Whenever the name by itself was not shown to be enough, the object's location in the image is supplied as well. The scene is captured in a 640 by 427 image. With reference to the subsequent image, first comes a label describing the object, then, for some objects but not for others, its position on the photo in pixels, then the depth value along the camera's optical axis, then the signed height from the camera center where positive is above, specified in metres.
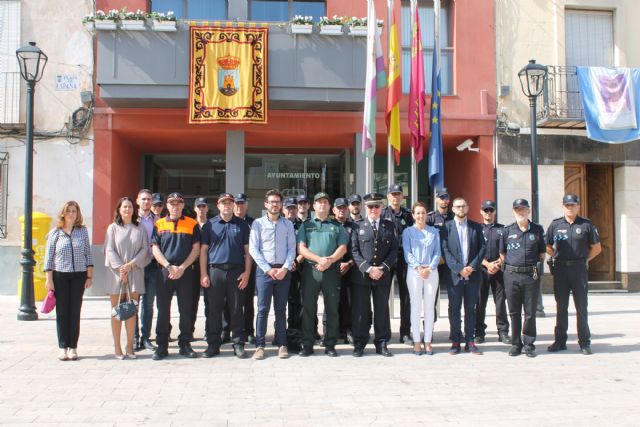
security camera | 13.56 +2.01
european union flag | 10.79 +1.74
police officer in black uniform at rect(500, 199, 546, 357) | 7.19 -0.70
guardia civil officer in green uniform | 7.05 -0.60
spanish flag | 10.38 +2.53
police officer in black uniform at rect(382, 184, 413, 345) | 7.85 -0.56
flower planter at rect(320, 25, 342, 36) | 12.00 +4.34
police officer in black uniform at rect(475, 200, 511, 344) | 7.95 -0.83
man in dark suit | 7.35 -0.57
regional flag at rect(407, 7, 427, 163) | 10.63 +2.60
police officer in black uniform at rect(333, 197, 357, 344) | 7.31 -0.66
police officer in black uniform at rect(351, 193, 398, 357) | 7.11 -0.68
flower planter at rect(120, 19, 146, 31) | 11.70 +4.38
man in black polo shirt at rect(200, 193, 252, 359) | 7.04 -0.62
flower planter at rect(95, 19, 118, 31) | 11.69 +4.38
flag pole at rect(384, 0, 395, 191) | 10.07 +1.43
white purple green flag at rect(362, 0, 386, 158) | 10.18 +2.56
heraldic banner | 11.94 +3.36
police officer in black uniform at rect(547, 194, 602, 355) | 7.45 -0.56
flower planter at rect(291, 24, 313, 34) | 11.97 +4.37
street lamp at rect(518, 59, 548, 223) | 10.52 +2.24
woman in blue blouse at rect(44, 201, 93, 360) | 6.71 -0.55
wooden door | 14.23 +0.30
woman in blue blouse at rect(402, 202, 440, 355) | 7.26 -0.59
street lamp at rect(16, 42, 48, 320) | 9.98 +1.52
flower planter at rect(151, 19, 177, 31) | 11.76 +4.37
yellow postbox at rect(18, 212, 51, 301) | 11.80 -0.44
